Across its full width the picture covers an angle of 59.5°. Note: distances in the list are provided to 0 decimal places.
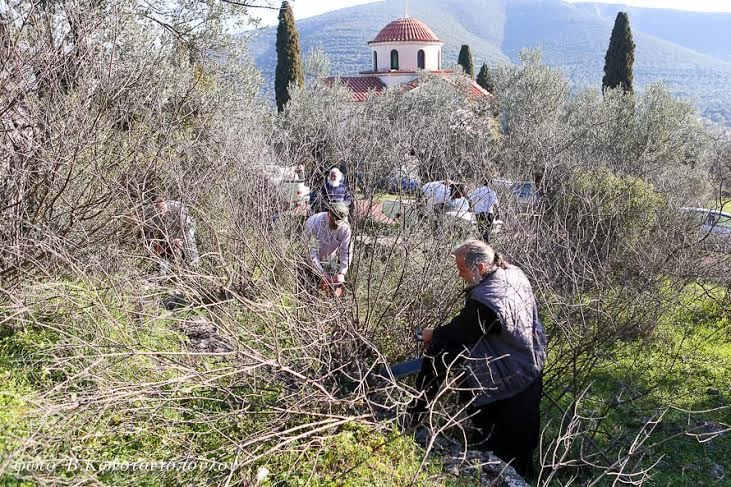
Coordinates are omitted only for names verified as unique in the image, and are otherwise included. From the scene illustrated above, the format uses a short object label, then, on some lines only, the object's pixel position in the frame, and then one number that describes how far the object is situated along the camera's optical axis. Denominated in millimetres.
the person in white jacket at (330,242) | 5262
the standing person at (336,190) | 6246
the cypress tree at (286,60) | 29500
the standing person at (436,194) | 5797
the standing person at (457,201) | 5816
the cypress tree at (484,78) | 41603
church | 40844
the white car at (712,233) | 8227
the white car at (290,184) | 6730
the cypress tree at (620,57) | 29172
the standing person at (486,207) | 6245
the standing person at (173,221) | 5199
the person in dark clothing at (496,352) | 3574
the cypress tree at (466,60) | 39000
